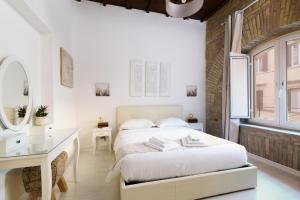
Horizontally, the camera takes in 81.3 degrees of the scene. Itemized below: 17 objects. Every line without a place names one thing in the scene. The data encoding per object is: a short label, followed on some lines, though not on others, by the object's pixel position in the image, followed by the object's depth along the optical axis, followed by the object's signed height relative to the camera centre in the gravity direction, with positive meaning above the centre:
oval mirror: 1.66 +0.05
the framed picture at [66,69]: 2.96 +0.56
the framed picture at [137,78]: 4.13 +0.51
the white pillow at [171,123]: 3.77 -0.51
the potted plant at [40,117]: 2.13 -0.21
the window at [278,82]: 2.89 +0.31
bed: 1.79 -0.82
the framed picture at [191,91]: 4.59 +0.23
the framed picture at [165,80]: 4.34 +0.49
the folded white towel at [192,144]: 2.22 -0.57
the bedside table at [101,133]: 3.63 -0.70
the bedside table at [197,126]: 4.19 -0.63
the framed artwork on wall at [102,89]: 3.98 +0.24
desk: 1.34 -0.47
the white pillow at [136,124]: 3.57 -0.51
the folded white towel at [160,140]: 2.19 -0.53
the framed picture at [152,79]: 4.23 +0.51
